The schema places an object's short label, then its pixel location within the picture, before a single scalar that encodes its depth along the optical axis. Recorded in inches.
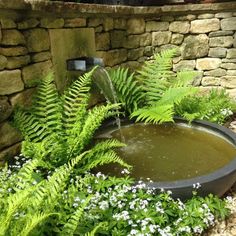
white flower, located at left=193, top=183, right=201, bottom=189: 88.4
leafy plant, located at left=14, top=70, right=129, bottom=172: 97.5
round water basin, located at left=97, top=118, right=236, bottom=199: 91.7
